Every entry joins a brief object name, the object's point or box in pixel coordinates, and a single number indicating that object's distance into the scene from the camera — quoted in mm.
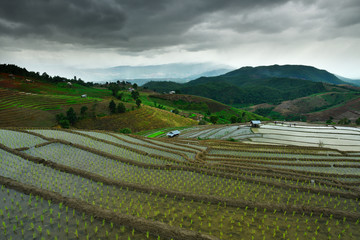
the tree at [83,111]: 84438
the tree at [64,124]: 69562
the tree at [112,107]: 90188
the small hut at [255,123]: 65356
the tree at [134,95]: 130500
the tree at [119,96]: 125125
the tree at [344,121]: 107038
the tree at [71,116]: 77688
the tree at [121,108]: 91112
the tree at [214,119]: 103938
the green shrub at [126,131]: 69062
